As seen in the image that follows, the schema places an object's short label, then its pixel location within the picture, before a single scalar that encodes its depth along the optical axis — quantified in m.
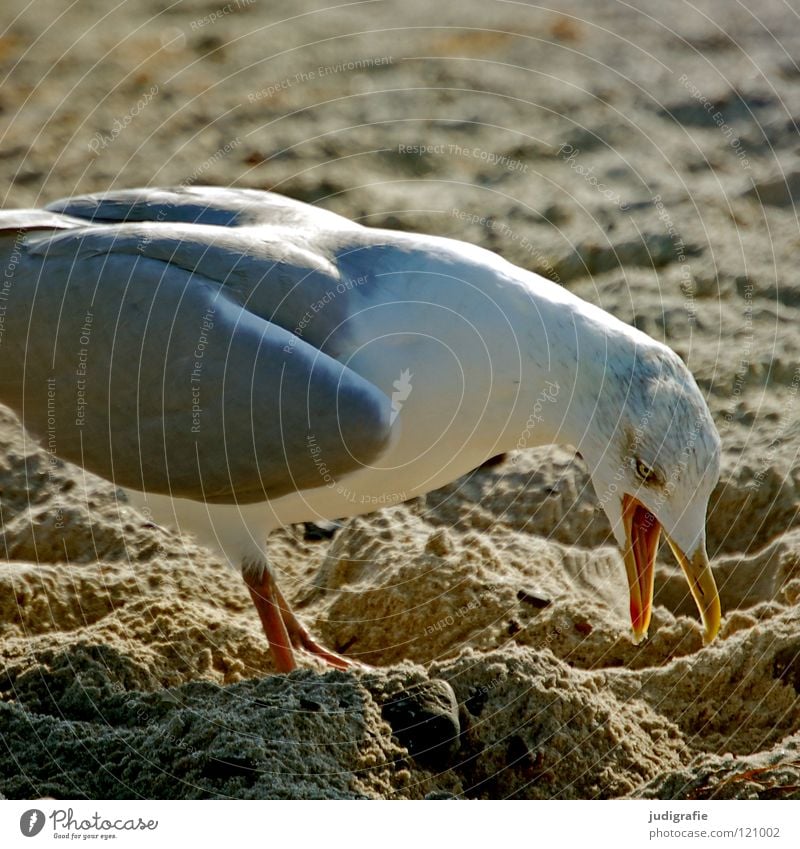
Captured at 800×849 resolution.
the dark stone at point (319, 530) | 4.80
